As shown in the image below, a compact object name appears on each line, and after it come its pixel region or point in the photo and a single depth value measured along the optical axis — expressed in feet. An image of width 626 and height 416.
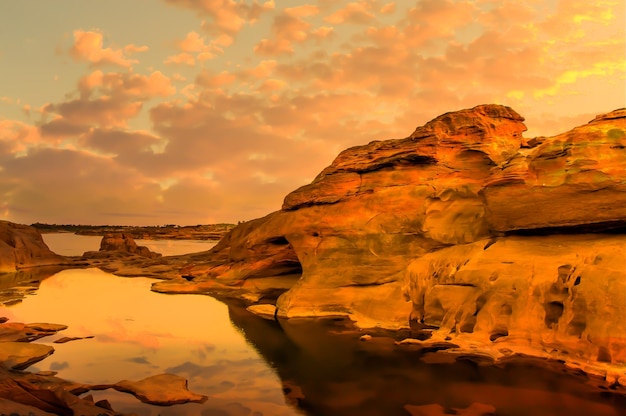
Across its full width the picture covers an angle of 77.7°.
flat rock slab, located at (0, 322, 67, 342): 57.88
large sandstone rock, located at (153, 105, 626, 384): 48.47
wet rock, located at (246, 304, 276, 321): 78.73
